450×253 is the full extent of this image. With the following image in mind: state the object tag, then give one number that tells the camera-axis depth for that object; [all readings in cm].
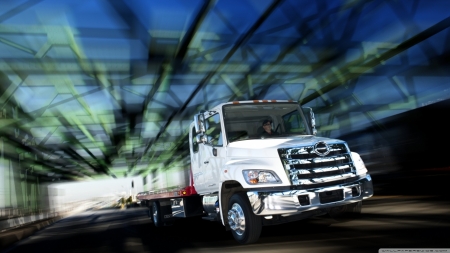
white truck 725
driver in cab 865
